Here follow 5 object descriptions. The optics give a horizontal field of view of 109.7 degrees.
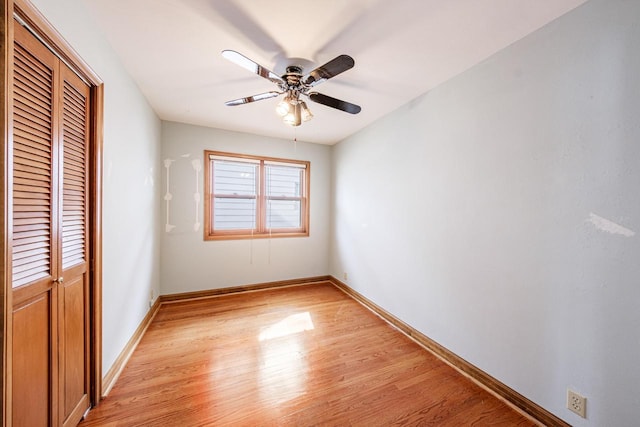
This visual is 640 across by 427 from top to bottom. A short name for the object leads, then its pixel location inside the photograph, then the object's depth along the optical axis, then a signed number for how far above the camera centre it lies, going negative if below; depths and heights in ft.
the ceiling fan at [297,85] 4.68 +3.14
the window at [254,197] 11.30 +0.86
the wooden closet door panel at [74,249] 4.09 -0.72
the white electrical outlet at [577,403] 4.22 -3.61
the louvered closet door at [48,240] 3.16 -0.47
